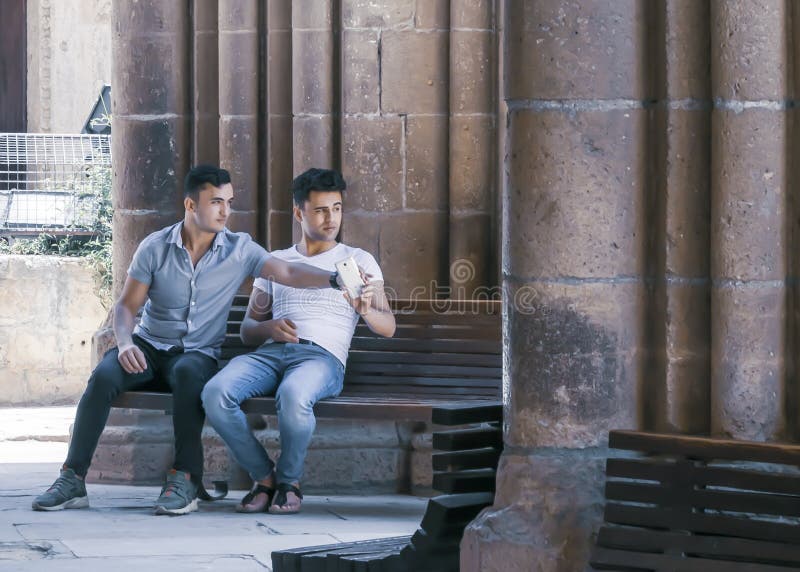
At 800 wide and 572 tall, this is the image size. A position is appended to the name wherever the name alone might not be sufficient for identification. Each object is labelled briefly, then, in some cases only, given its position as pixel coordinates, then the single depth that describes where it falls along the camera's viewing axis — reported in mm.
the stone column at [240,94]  11135
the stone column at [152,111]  11256
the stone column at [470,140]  10823
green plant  16925
